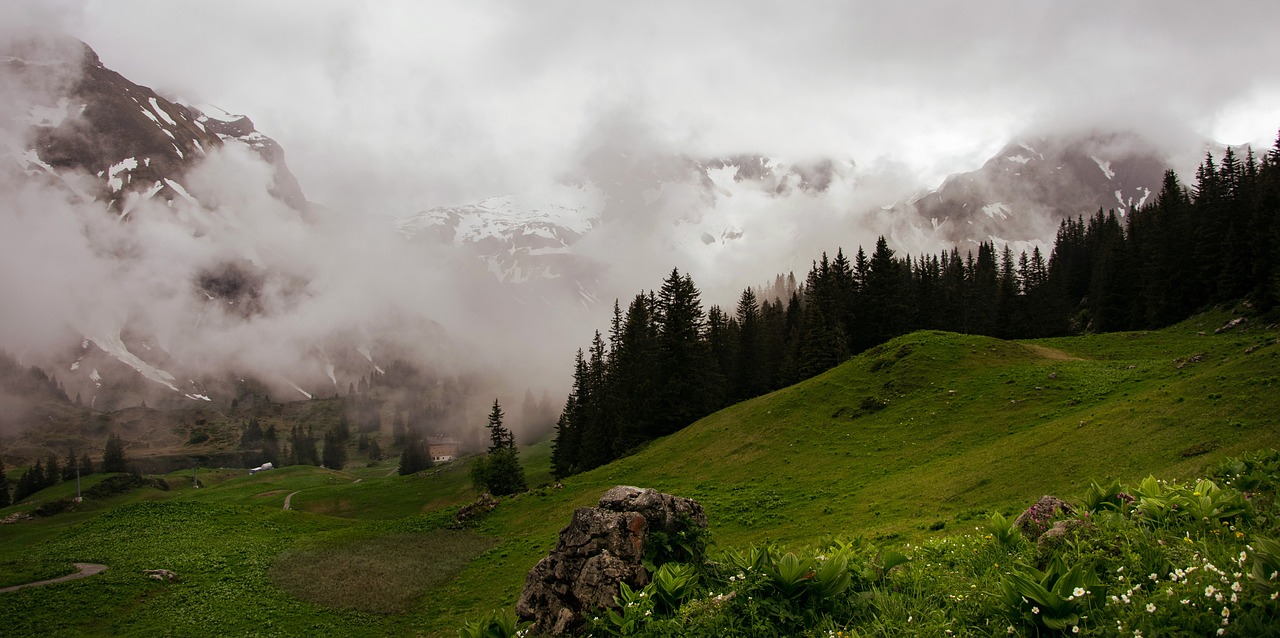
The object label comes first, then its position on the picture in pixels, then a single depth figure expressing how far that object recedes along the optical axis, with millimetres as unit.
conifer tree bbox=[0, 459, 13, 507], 129250
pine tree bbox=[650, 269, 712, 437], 71438
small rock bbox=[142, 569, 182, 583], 31078
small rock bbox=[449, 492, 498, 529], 44831
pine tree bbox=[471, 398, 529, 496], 71125
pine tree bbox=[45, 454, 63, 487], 150488
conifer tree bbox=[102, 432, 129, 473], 190250
